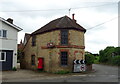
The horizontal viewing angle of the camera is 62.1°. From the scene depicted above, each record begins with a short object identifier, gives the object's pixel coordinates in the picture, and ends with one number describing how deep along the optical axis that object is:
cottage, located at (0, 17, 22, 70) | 13.63
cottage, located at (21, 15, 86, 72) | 12.57
